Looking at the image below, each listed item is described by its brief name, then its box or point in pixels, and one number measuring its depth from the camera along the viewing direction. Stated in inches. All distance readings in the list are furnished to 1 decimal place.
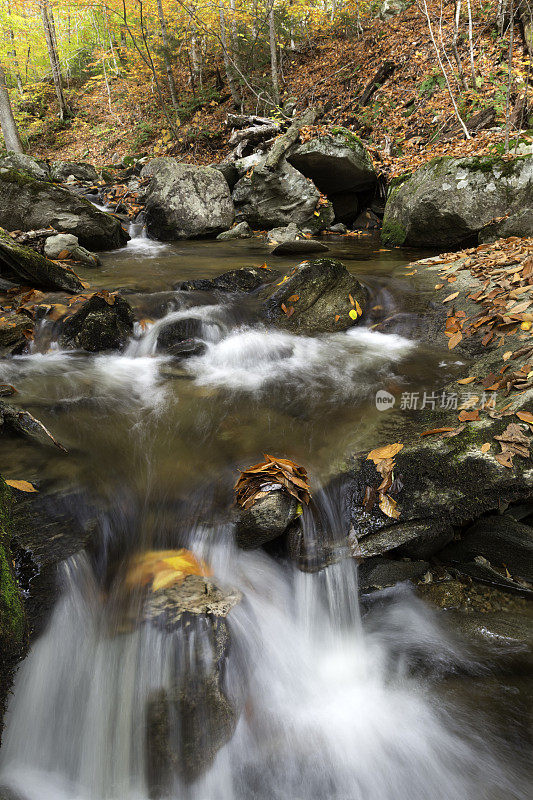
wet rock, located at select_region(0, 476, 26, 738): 70.5
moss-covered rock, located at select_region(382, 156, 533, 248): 265.1
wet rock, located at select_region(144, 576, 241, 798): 77.7
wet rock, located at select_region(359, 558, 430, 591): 107.2
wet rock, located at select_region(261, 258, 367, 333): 207.9
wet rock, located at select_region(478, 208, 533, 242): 260.5
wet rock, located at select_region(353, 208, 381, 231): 442.0
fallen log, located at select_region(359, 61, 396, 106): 522.6
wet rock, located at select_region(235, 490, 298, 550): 104.2
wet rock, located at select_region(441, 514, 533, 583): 104.0
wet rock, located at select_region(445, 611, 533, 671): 92.2
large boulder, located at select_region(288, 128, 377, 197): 406.9
